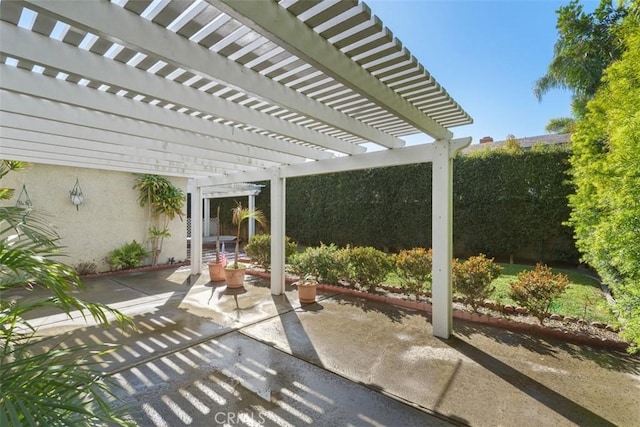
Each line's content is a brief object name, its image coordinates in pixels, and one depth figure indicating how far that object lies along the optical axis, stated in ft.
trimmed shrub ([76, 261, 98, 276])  31.73
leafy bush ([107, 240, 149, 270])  33.27
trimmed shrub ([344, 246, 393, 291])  24.68
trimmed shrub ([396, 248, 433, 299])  21.91
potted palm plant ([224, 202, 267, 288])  26.99
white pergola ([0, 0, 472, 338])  8.04
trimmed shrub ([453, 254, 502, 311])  18.84
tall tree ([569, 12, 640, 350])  9.83
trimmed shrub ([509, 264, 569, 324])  16.89
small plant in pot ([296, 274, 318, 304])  22.53
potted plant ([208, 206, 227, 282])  29.68
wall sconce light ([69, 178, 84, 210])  30.55
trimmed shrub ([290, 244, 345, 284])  26.68
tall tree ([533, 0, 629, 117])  27.14
